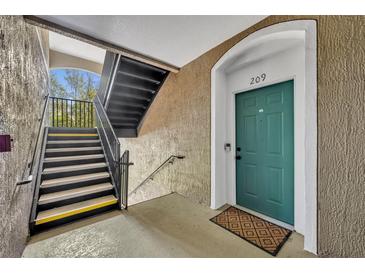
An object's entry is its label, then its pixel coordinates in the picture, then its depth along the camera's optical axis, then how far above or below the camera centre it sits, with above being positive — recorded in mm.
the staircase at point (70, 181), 2225 -775
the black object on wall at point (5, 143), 1052 -43
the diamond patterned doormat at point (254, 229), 1780 -1245
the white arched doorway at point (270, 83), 1573 +661
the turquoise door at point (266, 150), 2148 -214
